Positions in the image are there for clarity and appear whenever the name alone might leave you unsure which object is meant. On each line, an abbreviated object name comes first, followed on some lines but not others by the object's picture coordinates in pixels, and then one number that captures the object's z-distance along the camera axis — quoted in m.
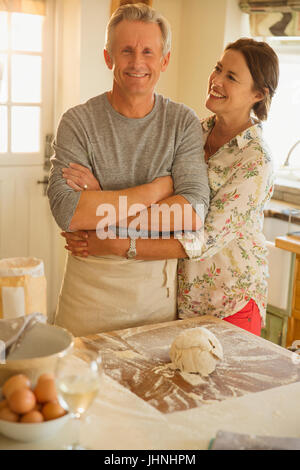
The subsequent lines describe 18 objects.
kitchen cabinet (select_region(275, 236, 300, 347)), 2.94
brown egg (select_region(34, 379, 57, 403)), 1.08
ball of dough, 1.43
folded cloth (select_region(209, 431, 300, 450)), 1.10
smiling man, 1.75
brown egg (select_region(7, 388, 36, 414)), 1.06
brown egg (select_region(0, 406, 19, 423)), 1.07
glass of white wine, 1.04
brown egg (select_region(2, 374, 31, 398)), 1.08
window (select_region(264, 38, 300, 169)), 3.80
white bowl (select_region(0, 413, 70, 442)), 1.07
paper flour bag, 1.39
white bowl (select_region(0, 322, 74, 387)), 1.16
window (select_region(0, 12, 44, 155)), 3.70
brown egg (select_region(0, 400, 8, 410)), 1.09
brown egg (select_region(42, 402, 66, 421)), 1.08
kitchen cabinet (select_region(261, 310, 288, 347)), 3.06
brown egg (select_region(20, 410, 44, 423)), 1.07
